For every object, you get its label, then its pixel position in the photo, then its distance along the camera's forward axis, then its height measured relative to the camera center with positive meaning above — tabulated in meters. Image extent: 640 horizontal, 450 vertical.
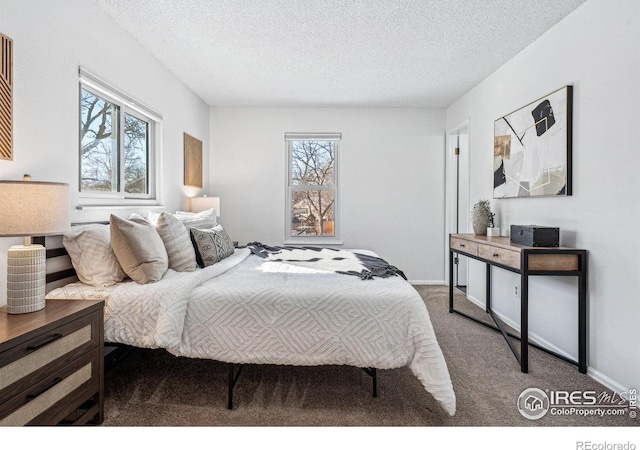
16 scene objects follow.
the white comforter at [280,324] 1.79 -0.55
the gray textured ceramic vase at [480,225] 3.35 -0.02
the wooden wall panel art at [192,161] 3.96 +0.73
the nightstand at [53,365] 1.27 -0.60
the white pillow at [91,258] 2.01 -0.22
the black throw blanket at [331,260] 2.37 -0.32
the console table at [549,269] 2.26 -0.30
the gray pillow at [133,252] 1.99 -0.18
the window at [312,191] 4.84 +0.44
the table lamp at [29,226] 1.42 -0.02
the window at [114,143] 2.48 +0.65
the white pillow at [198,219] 3.01 +0.02
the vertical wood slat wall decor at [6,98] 1.69 +0.62
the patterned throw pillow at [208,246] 2.56 -0.19
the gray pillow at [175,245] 2.30 -0.16
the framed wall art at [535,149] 2.48 +0.62
